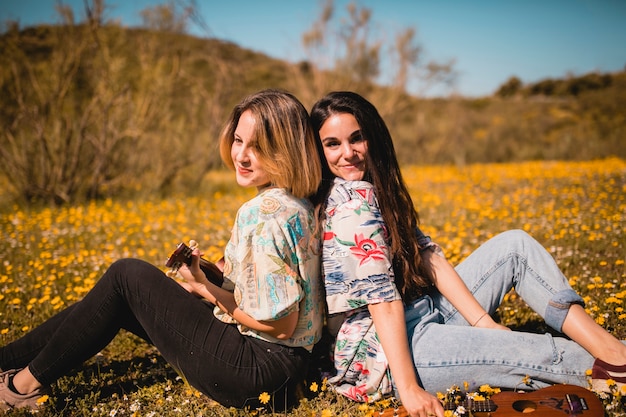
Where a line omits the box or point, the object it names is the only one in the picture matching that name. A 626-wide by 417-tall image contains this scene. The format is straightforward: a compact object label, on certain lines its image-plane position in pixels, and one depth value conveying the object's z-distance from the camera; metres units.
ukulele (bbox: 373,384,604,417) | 1.55
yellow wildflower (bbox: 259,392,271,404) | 1.73
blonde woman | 1.66
